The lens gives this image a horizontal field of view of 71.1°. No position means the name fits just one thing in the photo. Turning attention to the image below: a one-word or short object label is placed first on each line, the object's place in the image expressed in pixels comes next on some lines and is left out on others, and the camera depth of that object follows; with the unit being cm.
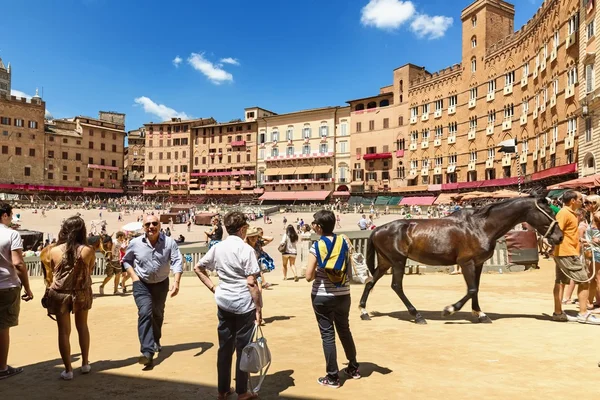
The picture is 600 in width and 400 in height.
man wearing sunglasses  489
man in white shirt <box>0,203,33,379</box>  439
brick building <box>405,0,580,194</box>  3100
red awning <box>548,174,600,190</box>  1845
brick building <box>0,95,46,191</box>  7212
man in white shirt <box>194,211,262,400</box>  388
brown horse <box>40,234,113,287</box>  619
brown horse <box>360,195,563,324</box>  661
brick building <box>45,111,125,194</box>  7794
